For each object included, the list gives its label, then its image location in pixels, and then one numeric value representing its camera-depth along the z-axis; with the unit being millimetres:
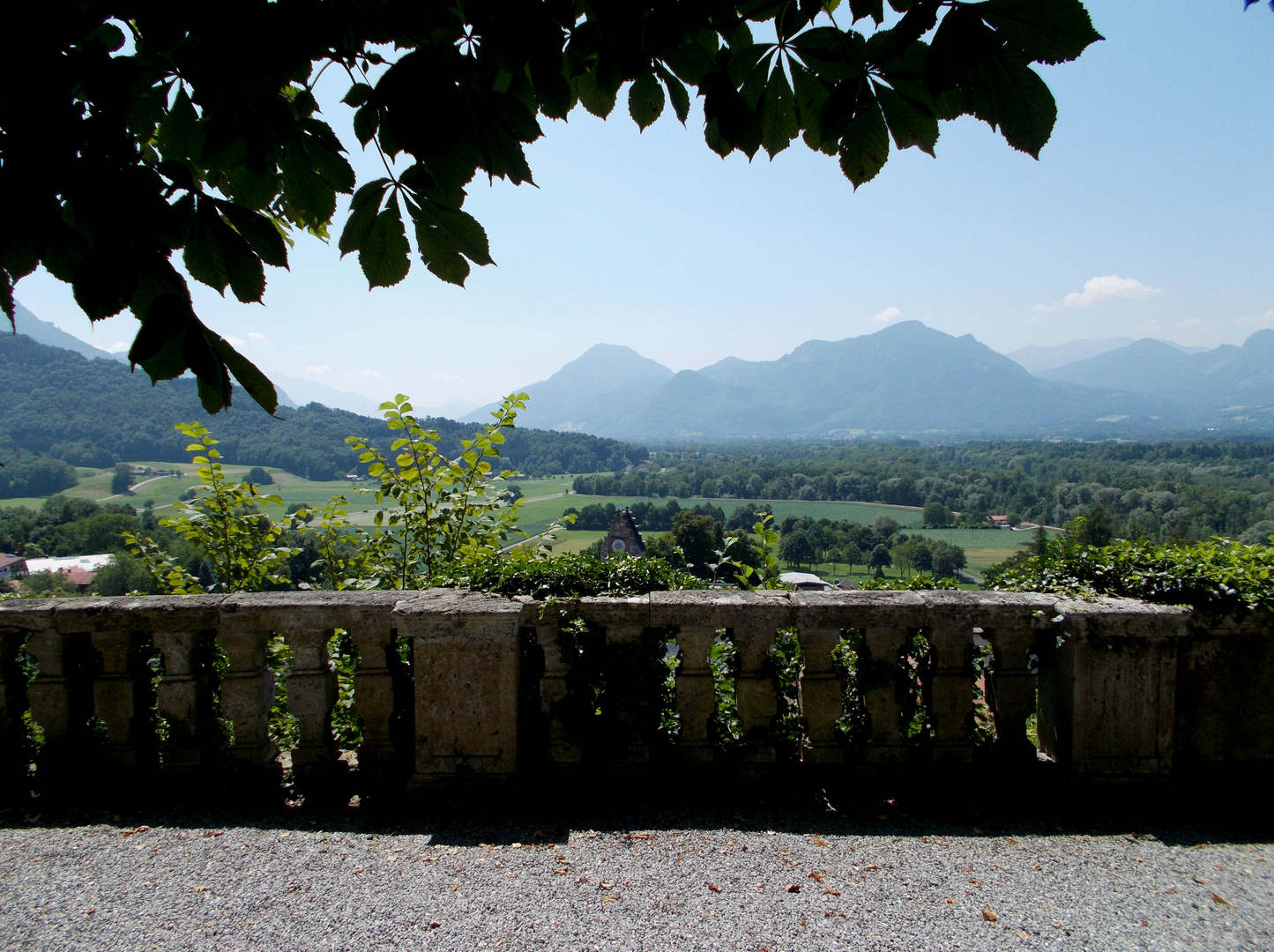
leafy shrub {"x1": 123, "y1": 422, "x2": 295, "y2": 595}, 4688
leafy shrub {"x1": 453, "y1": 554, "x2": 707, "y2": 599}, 3471
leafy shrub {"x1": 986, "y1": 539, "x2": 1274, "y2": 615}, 3268
